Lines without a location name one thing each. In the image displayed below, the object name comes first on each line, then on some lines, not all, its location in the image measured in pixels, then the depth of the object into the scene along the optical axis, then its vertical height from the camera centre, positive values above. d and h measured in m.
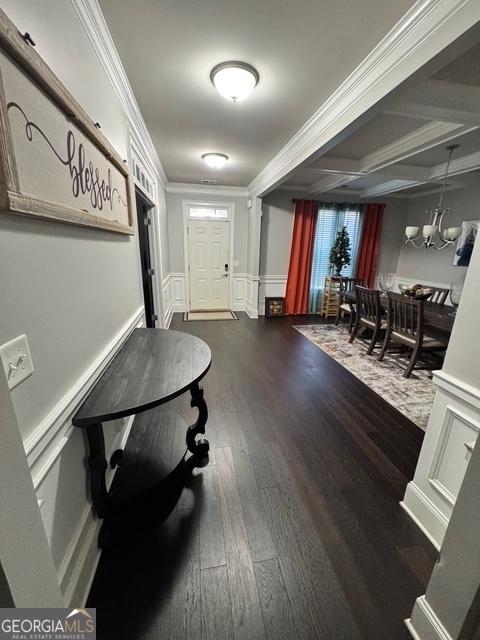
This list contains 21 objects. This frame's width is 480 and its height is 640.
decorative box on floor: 5.25 -1.10
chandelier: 3.13 +0.36
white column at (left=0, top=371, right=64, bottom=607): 0.49 -0.57
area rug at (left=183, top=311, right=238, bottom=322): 4.97 -1.29
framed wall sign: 0.64 +0.32
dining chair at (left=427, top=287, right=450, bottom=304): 3.66 -0.47
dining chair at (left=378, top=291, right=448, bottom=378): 2.77 -0.83
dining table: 2.61 -0.60
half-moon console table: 0.99 -0.60
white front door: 5.04 -0.26
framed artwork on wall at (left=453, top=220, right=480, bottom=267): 4.07 +0.29
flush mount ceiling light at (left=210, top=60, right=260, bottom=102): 1.66 +1.13
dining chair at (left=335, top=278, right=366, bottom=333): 4.21 -0.82
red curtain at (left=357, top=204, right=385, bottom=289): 5.19 +0.27
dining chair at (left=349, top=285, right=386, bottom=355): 3.34 -0.79
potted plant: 4.98 +0.10
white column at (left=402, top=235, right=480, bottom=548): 1.07 -0.77
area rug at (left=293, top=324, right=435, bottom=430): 2.34 -1.32
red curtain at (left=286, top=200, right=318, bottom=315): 4.98 -0.06
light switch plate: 0.64 -0.30
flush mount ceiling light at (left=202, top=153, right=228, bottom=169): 3.17 +1.13
